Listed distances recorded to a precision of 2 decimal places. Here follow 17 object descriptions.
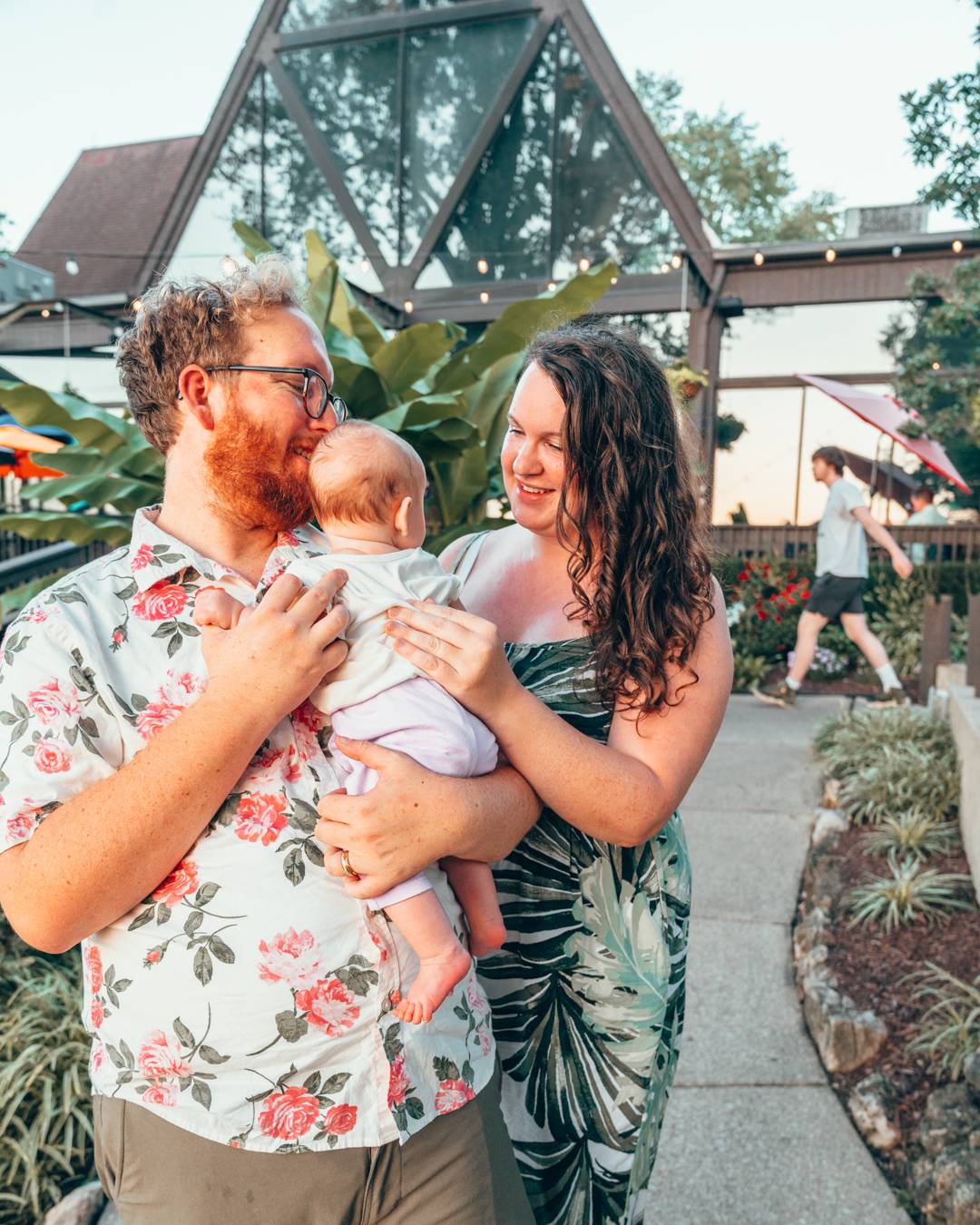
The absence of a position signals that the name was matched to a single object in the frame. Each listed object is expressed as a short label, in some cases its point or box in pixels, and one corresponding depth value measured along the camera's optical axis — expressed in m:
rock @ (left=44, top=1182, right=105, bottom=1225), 2.98
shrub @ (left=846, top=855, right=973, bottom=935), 4.62
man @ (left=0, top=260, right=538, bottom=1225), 1.41
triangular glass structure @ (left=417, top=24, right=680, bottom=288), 13.40
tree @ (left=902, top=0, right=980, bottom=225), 4.45
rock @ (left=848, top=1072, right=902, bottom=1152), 3.46
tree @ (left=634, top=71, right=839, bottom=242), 36.34
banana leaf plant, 4.76
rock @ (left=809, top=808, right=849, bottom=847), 5.82
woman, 1.84
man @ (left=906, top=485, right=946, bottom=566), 12.70
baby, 1.51
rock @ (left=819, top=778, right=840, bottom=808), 6.27
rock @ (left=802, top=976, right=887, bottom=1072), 3.84
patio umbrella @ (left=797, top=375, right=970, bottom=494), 8.92
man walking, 8.84
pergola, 13.07
